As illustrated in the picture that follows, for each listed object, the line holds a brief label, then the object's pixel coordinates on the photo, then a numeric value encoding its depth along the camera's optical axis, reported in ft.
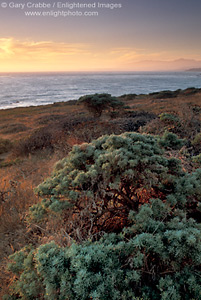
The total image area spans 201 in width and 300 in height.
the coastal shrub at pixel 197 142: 17.14
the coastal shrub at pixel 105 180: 7.32
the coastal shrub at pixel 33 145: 32.53
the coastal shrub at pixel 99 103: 50.34
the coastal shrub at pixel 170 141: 11.64
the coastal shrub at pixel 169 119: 23.86
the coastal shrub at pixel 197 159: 11.47
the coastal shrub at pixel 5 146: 36.64
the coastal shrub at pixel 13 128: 56.18
